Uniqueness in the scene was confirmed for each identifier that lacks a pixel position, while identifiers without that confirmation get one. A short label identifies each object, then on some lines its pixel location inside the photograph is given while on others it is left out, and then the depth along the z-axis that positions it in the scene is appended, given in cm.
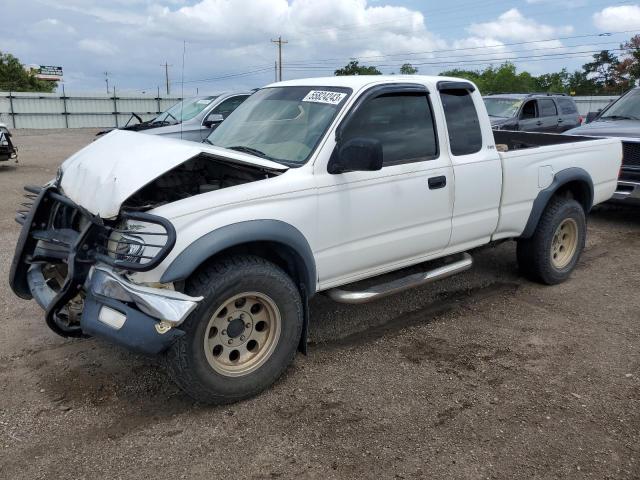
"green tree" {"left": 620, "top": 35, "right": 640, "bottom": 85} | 5116
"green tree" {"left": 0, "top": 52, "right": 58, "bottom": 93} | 5050
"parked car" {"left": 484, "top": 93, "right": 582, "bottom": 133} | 1290
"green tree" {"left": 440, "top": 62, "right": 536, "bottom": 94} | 5997
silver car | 1116
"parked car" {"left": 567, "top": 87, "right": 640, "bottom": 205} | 805
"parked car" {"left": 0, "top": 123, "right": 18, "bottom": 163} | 1297
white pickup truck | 319
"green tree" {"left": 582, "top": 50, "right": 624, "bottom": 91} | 5372
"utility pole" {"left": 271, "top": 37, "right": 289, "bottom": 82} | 5728
